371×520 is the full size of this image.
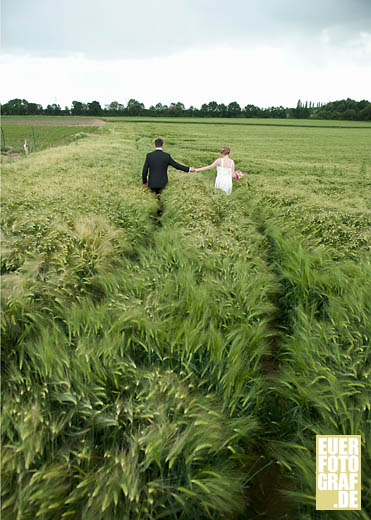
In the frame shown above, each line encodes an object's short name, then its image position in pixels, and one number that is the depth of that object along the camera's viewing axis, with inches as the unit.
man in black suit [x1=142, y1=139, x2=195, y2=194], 265.3
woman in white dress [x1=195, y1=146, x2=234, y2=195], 315.6
